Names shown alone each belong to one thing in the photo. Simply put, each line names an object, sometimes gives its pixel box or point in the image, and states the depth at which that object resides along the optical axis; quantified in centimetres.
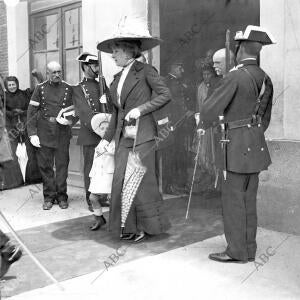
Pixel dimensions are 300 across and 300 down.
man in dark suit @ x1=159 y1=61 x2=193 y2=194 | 785
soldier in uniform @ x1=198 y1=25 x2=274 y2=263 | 440
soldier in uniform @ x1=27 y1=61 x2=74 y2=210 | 719
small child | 556
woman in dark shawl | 846
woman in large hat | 525
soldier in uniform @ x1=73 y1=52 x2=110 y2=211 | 681
